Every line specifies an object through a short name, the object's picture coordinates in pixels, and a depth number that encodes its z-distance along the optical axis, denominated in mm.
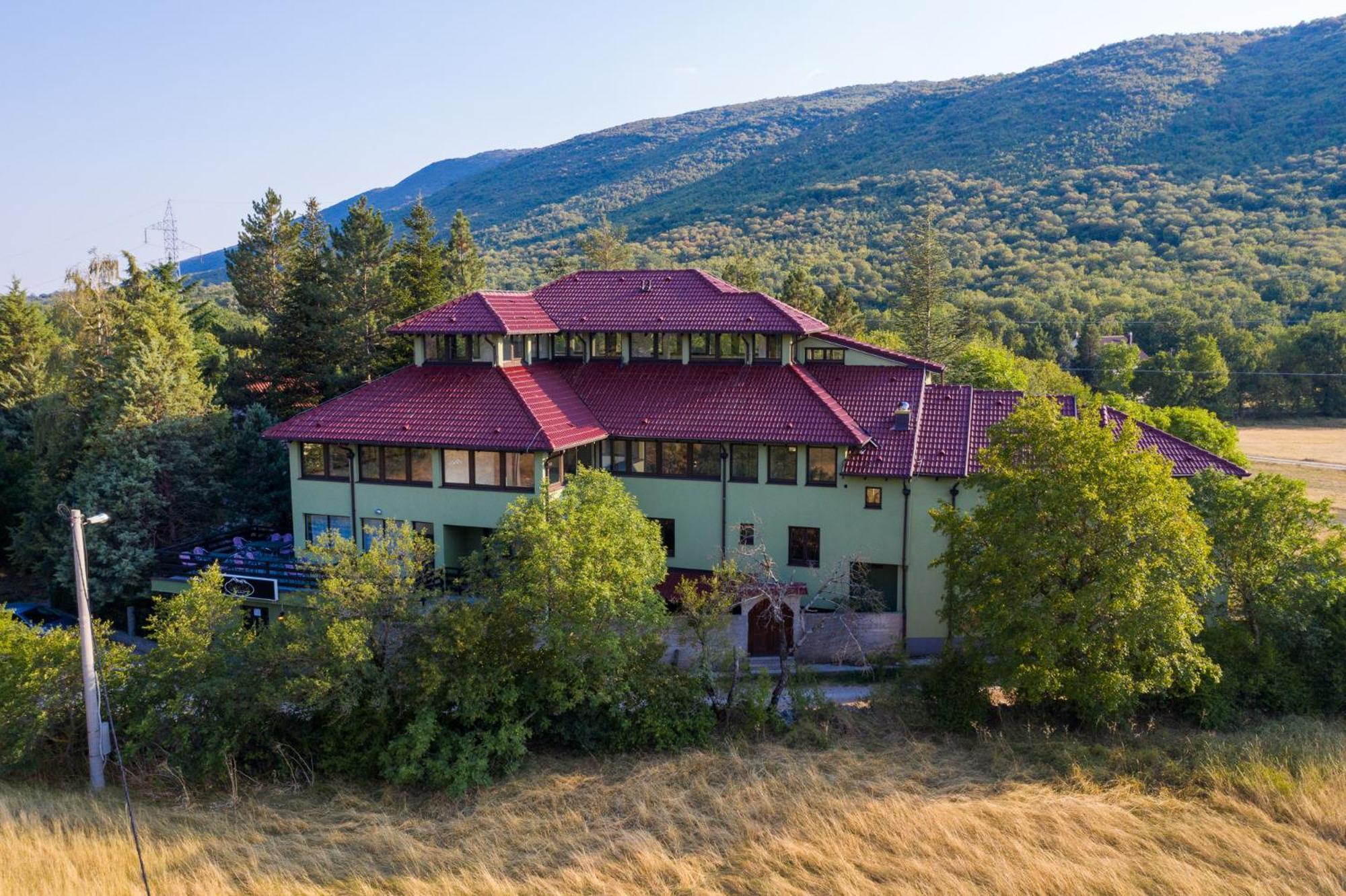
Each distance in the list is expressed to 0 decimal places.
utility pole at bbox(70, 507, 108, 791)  16500
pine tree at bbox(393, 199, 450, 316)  42000
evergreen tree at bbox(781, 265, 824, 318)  53250
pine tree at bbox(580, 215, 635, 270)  62062
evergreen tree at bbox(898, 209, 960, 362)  51906
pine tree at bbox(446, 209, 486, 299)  50625
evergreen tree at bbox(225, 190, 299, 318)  54312
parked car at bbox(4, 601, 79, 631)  31016
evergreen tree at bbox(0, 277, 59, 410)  45438
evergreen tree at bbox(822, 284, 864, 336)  54031
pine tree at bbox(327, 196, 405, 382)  38406
